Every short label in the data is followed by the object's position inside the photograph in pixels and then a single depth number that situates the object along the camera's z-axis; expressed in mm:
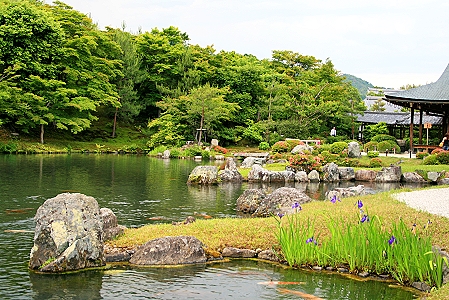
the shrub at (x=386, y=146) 35406
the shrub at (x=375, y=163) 28594
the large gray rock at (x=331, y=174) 24906
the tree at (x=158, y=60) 46656
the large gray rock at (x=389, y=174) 24656
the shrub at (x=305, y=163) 25656
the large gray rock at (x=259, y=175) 23608
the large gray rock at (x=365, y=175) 25250
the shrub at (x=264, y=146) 42156
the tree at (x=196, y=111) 41781
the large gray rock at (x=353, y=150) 30547
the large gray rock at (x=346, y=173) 25403
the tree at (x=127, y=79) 44531
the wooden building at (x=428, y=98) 32250
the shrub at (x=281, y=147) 33906
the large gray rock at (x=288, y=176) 24156
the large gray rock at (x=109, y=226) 10133
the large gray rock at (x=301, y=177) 24281
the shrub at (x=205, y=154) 37781
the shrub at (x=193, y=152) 38062
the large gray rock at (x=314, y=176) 24812
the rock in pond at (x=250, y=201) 14758
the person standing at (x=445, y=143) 31047
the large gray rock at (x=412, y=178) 24292
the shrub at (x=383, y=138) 38938
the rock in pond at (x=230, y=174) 23156
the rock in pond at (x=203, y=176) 21484
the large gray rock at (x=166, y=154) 37591
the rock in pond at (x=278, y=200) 13742
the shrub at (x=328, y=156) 28530
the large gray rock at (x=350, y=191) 15888
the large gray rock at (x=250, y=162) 28797
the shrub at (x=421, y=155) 30344
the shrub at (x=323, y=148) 31547
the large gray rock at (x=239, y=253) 9656
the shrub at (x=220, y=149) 39844
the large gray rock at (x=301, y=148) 31516
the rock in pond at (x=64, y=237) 8461
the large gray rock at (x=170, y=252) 9062
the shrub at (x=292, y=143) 34088
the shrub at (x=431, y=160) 27734
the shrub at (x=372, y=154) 30598
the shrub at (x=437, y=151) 29862
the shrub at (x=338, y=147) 31047
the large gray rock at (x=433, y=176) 24172
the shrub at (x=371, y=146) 36128
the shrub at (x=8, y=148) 33656
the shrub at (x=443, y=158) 27641
